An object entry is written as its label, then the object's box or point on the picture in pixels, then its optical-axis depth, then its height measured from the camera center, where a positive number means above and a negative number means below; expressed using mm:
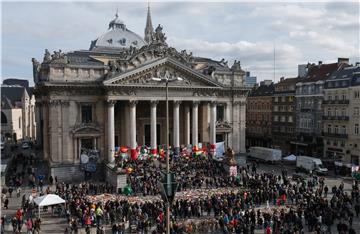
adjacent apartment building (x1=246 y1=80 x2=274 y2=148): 84062 -948
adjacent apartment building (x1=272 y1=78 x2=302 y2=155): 76062 -904
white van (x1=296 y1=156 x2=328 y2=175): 52531 -7461
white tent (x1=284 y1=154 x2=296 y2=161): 57338 -6847
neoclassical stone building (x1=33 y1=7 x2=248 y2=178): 50438 +1725
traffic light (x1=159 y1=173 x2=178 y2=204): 17703 -3388
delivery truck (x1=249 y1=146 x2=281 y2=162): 61781 -6911
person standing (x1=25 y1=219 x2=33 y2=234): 27669 -7969
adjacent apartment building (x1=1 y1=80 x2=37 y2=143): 99375 +85
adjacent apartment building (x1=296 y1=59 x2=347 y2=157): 67812 +526
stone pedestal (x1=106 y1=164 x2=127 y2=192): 42625 -7256
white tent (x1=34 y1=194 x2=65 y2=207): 31228 -6993
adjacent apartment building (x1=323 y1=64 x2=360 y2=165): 59062 -669
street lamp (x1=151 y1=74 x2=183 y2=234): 17138 -2758
